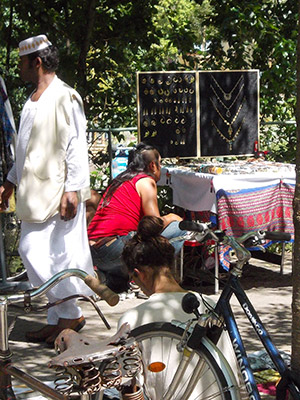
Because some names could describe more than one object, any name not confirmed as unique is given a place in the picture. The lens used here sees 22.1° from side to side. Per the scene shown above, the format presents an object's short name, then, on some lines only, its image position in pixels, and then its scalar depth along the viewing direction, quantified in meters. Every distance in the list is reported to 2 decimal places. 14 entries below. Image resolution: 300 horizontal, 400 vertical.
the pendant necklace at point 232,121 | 8.45
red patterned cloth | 6.48
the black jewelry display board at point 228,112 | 8.34
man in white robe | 5.11
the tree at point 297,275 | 3.33
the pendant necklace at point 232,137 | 8.41
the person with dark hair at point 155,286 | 3.34
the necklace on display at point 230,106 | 8.36
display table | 6.50
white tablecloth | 6.58
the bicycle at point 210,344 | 2.96
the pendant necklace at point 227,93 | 8.37
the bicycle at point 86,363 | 2.26
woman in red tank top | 6.13
